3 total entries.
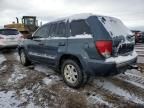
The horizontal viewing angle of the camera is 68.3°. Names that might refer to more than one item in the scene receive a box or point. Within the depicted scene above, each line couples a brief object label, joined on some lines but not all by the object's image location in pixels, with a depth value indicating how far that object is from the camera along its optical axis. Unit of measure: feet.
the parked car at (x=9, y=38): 19.19
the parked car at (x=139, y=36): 31.16
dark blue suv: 7.42
